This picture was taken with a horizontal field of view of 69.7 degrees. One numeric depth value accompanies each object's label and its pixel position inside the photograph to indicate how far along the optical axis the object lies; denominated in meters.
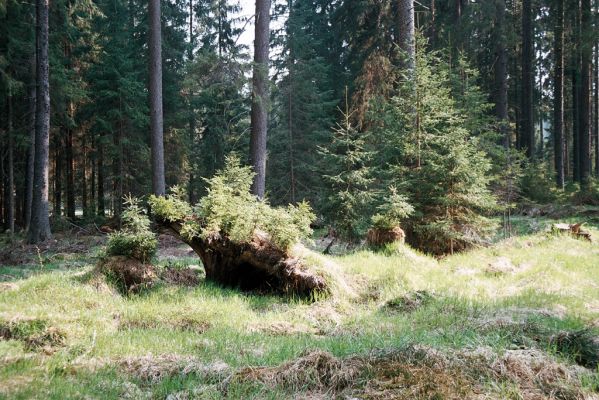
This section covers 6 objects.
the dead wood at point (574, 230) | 10.61
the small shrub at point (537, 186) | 19.44
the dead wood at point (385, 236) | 9.11
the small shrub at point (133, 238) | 6.71
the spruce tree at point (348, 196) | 10.26
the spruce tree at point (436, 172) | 9.60
